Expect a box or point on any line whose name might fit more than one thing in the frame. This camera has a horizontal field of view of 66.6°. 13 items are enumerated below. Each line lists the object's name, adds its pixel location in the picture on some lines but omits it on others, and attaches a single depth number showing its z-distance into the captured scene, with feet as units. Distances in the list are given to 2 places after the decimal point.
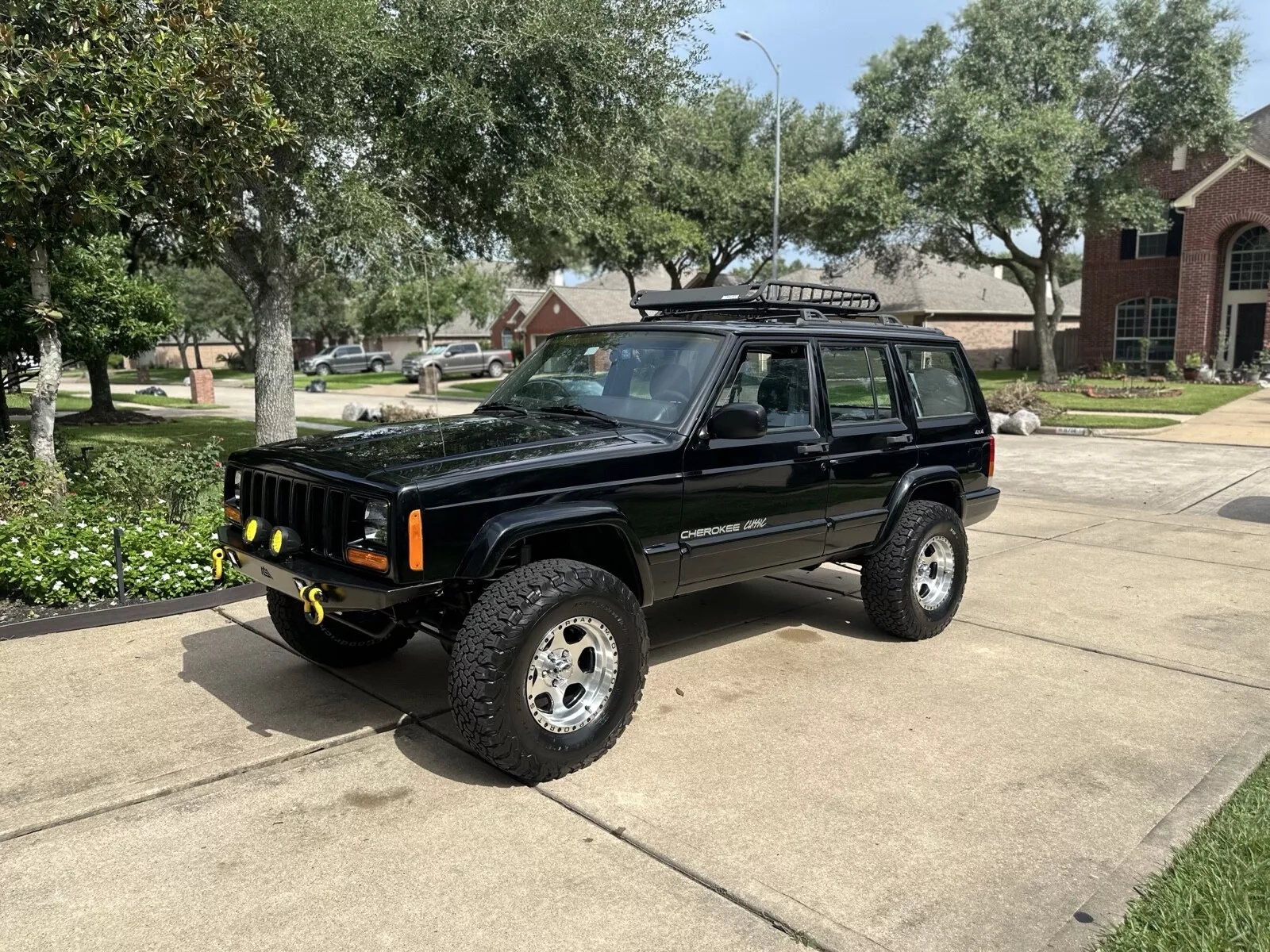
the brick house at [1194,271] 93.66
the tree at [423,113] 31.30
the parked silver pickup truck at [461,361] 133.94
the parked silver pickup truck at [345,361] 154.30
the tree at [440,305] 144.87
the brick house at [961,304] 130.82
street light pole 77.71
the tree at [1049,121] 80.02
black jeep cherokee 12.42
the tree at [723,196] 85.20
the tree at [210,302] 160.66
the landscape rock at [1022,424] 57.41
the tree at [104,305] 40.42
